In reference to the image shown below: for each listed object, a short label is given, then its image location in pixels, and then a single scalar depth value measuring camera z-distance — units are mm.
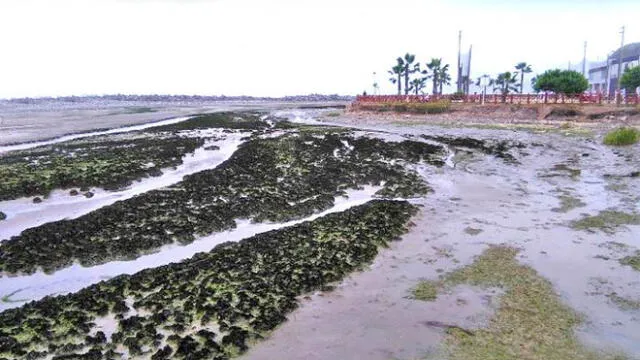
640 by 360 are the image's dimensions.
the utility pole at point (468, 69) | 82525
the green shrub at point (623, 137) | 32438
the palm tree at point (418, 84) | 108206
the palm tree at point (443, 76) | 103062
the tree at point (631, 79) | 58250
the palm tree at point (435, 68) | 98438
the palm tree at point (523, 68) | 91250
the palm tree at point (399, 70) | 98312
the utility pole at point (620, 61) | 58916
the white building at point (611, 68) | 84312
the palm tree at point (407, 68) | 97125
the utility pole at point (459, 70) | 79481
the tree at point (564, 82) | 63219
